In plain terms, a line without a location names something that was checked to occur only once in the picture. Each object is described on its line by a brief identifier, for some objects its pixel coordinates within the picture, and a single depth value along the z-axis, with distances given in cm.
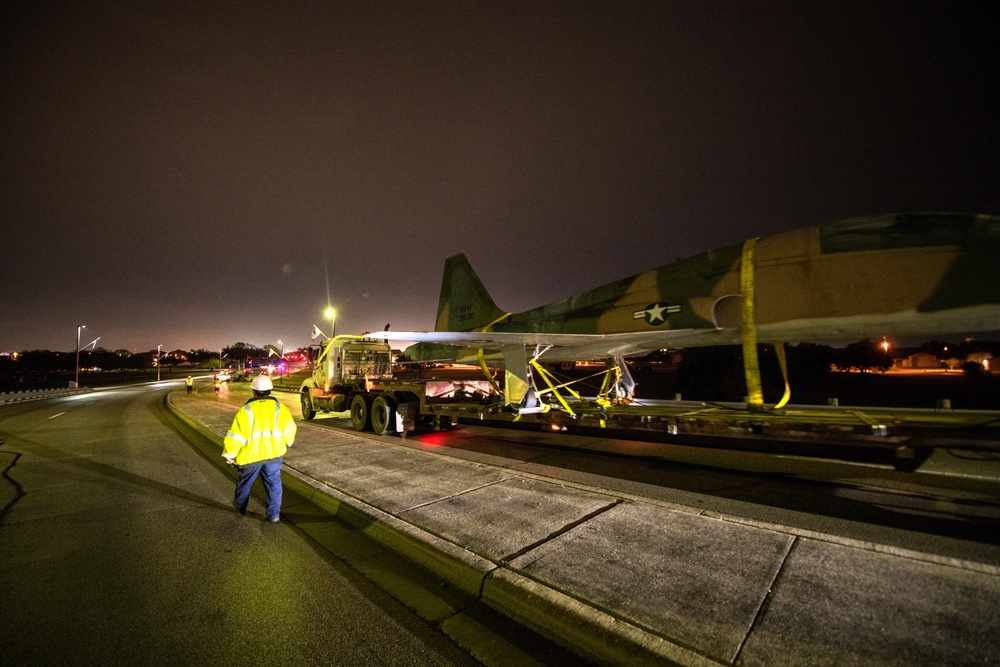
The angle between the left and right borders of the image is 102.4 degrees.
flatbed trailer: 434
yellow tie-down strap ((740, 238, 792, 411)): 556
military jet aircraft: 443
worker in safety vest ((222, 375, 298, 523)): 480
